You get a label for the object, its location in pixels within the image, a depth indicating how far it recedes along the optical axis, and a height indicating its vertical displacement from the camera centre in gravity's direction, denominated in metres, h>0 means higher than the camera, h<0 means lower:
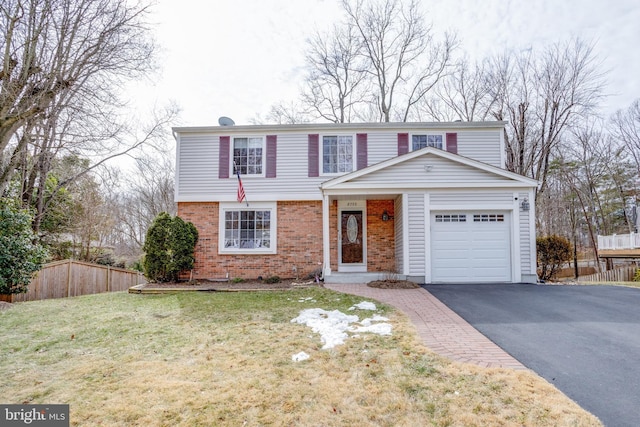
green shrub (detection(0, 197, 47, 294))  8.09 -0.44
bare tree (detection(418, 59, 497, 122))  19.28 +8.12
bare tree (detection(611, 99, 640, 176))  20.31 +6.40
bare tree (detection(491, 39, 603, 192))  16.55 +7.12
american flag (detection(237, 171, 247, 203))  10.54 +1.28
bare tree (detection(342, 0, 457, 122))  20.13 +11.05
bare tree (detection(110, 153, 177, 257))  21.34 +1.85
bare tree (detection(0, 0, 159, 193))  6.39 +3.85
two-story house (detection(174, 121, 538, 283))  9.59 +1.20
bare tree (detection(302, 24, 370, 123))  20.86 +10.23
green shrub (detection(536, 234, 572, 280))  10.63 -0.61
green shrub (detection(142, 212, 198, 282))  10.02 -0.50
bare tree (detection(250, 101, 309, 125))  21.20 +7.51
